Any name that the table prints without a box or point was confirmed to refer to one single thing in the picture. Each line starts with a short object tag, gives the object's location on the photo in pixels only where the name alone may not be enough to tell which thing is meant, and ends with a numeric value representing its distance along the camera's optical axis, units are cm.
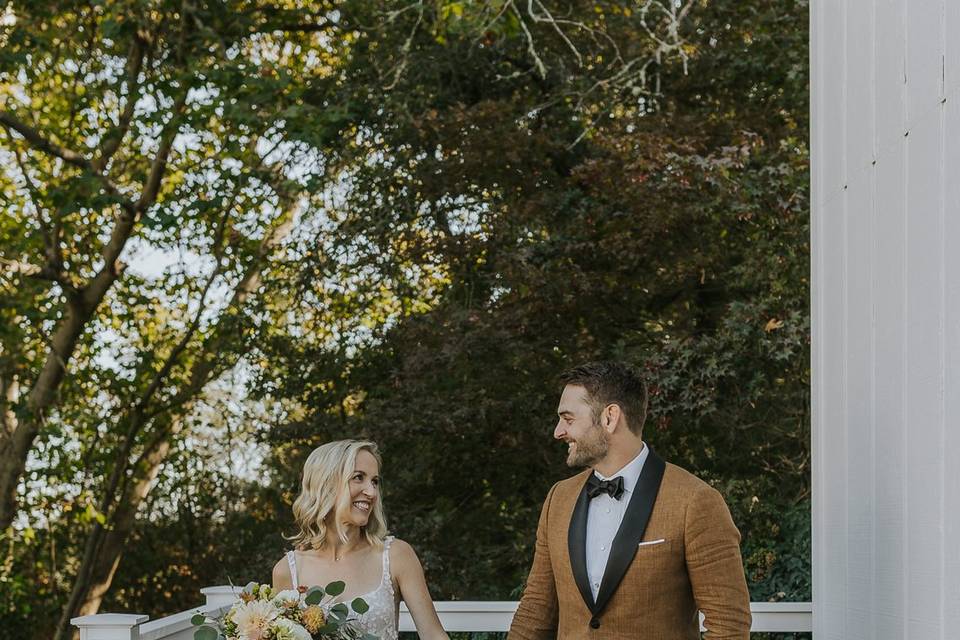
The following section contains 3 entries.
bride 348
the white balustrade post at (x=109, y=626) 334
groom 294
